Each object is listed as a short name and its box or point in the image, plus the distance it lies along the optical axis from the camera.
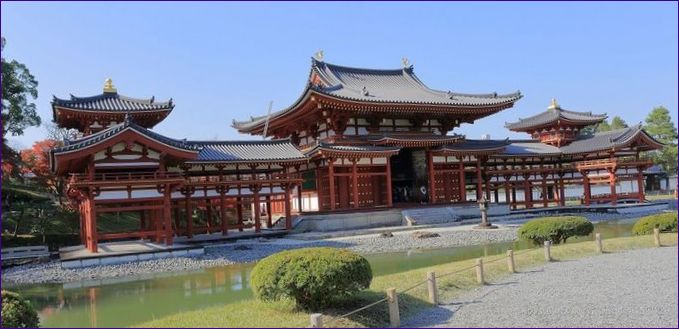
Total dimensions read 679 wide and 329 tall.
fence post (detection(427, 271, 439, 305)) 10.48
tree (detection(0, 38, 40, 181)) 25.14
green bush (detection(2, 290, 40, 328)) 8.75
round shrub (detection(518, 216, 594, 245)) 18.69
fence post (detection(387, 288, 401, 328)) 8.91
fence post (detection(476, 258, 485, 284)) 12.32
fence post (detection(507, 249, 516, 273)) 13.63
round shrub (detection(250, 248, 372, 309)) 9.12
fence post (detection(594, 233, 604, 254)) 16.27
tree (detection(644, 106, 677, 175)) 58.68
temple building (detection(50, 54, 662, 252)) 20.52
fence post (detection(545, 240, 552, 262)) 15.17
